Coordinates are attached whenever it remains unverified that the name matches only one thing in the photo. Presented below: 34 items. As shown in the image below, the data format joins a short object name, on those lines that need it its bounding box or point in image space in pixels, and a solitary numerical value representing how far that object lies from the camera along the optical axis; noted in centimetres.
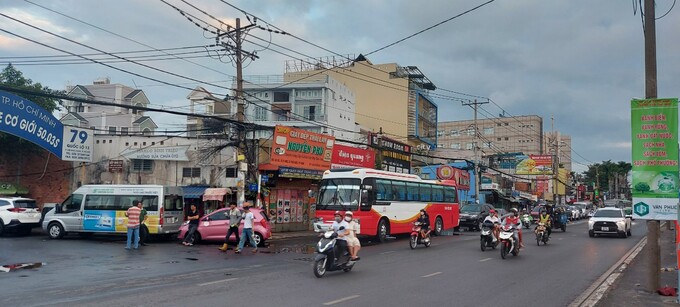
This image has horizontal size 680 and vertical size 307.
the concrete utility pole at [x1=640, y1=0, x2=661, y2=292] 1078
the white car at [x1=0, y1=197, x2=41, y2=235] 2312
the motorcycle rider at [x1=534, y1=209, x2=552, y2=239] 2294
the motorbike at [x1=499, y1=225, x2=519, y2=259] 1708
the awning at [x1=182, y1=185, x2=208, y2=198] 2838
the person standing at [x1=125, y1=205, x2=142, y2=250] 1838
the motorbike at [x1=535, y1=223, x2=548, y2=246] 2261
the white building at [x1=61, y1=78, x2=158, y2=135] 6238
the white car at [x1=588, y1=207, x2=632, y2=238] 2847
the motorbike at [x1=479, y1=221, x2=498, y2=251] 1927
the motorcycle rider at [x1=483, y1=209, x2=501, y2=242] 1927
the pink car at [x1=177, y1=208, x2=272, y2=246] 2111
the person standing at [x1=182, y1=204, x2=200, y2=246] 2120
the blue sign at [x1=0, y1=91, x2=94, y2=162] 2008
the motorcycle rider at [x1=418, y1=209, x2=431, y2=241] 2111
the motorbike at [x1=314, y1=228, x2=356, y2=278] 1252
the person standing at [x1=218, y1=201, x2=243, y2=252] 1942
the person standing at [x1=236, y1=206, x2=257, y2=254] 1845
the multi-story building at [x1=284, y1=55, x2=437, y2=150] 6519
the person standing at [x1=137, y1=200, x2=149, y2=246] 2130
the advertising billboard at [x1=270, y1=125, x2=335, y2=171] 2833
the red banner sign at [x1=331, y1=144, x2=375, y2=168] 3380
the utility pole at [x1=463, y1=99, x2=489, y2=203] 4267
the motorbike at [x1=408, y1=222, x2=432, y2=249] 2042
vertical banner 1044
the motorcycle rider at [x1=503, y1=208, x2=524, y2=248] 1744
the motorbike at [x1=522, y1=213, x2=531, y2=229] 3706
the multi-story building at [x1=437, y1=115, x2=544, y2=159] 10369
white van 2223
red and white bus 2283
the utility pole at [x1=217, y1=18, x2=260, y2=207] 2369
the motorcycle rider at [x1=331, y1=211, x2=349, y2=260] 1320
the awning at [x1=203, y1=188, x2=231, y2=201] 2774
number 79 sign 2681
